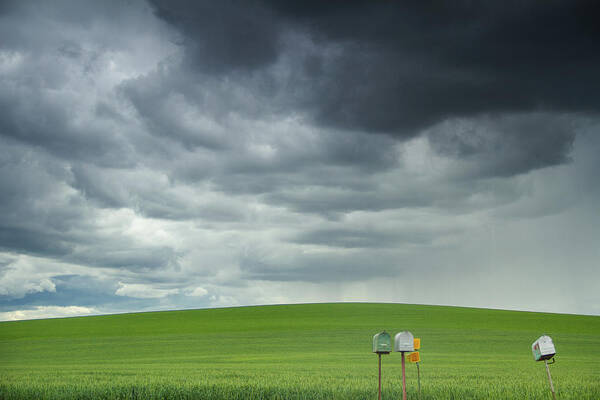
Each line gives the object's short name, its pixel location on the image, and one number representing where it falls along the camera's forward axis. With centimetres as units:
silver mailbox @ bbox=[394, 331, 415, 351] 1158
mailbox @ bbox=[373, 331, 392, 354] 1218
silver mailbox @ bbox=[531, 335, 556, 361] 1218
